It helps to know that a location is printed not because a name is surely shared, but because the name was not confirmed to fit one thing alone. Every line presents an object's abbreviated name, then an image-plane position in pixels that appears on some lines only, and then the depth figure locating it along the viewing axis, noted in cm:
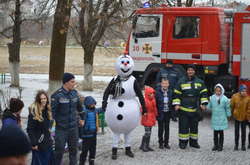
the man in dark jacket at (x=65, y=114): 692
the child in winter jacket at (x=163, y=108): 924
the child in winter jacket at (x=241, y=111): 919
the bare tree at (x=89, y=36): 1831
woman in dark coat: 657
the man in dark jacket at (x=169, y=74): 1183
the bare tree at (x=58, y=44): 1067
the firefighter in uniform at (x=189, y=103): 930
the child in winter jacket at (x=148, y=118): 901
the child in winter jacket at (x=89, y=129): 756
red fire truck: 1262
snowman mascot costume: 837
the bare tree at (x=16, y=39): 2061
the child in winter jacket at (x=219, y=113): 916
